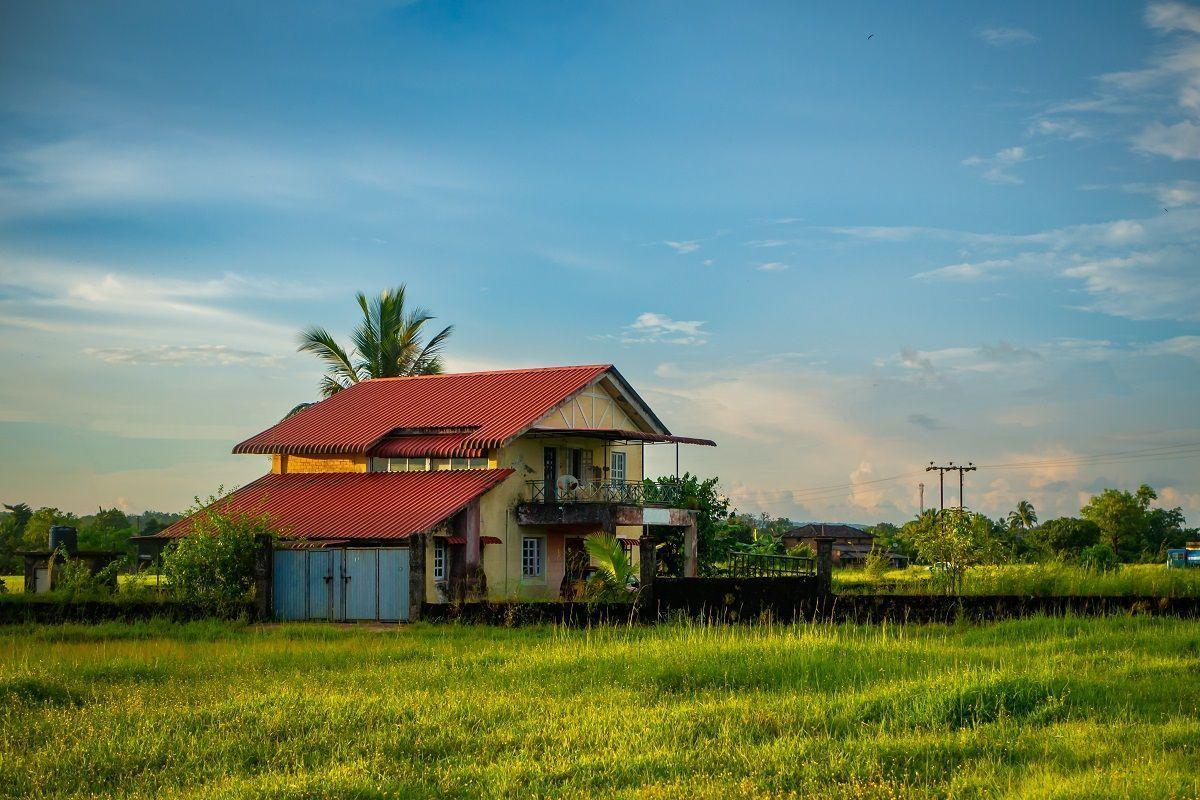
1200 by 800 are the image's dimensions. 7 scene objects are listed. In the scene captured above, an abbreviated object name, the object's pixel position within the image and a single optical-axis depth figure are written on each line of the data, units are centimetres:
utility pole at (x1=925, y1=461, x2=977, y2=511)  5841
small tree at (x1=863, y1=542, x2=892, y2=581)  3916
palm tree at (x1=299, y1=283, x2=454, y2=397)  4709
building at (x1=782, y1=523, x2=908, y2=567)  7144
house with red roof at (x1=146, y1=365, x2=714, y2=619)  3044
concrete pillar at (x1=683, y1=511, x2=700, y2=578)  3747
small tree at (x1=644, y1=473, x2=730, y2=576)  3844
